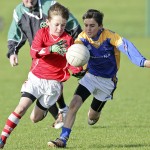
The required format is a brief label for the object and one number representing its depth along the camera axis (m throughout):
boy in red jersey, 17.98
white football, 17.95
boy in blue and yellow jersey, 18.33
